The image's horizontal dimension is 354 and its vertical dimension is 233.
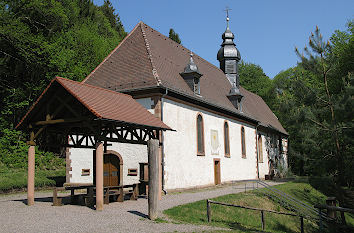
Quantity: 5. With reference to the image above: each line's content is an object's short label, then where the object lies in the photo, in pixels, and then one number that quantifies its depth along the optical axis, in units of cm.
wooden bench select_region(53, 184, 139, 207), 1203
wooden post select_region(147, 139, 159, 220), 1003
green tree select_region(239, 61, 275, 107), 5272
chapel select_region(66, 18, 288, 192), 1716
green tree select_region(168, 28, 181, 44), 5169
